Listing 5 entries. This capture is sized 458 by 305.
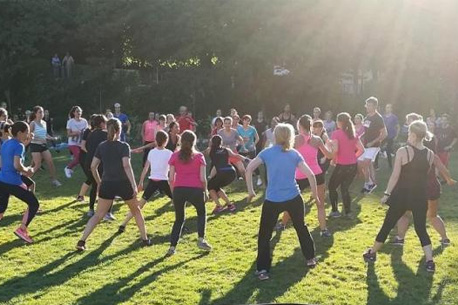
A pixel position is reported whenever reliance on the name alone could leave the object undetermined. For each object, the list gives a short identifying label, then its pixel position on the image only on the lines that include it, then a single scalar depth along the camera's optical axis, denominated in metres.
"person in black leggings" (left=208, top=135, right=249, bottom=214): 10.09
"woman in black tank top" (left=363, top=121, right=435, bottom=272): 6.57
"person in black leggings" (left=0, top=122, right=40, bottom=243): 7.97
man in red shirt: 14.92
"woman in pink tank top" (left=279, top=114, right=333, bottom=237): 8.06
